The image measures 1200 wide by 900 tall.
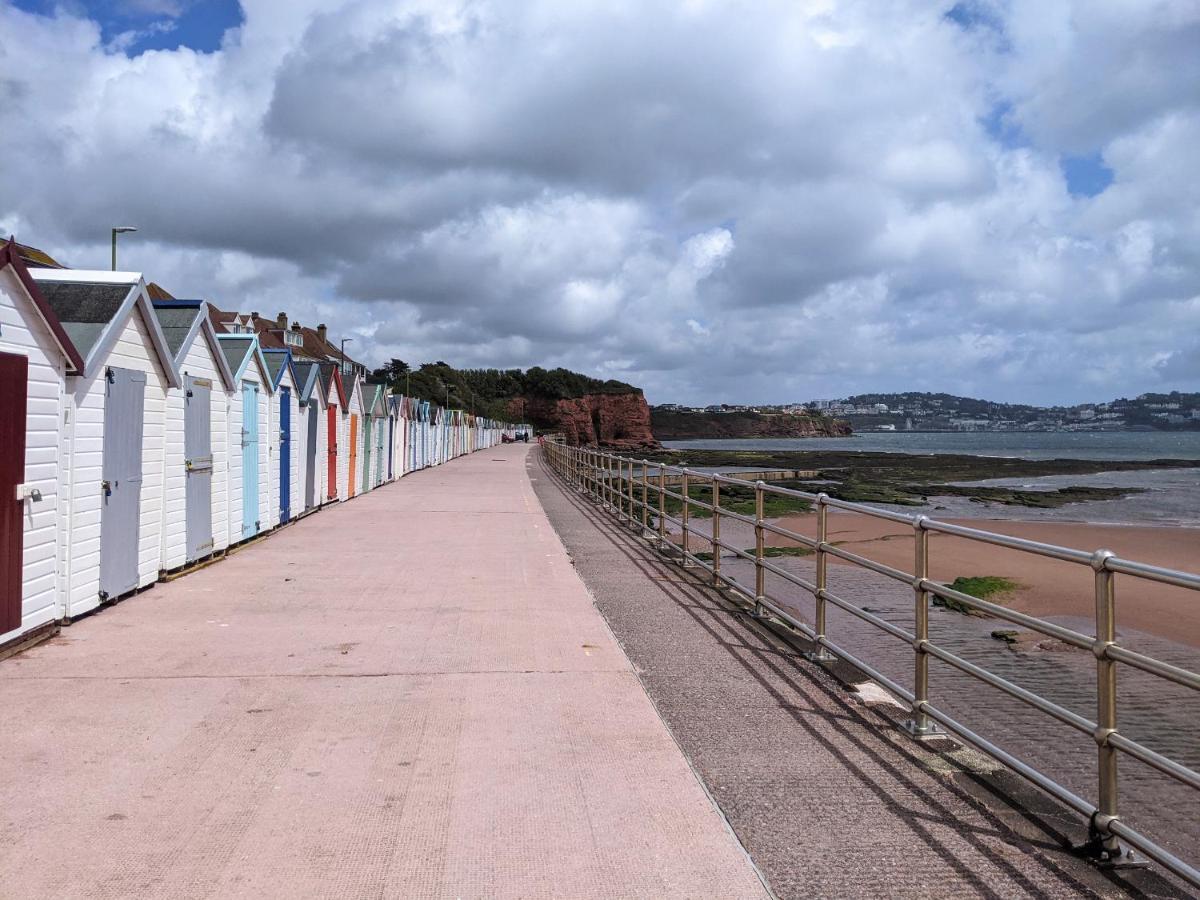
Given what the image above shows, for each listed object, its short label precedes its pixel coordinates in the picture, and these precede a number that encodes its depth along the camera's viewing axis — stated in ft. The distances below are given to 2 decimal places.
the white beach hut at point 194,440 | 31.58
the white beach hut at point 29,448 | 20.62
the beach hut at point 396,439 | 91.50
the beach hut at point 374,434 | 77.20
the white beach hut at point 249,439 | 39.27
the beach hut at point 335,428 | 60.13
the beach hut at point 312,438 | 53.36
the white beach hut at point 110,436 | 24.22
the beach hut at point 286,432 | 46.65
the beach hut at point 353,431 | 68.33
